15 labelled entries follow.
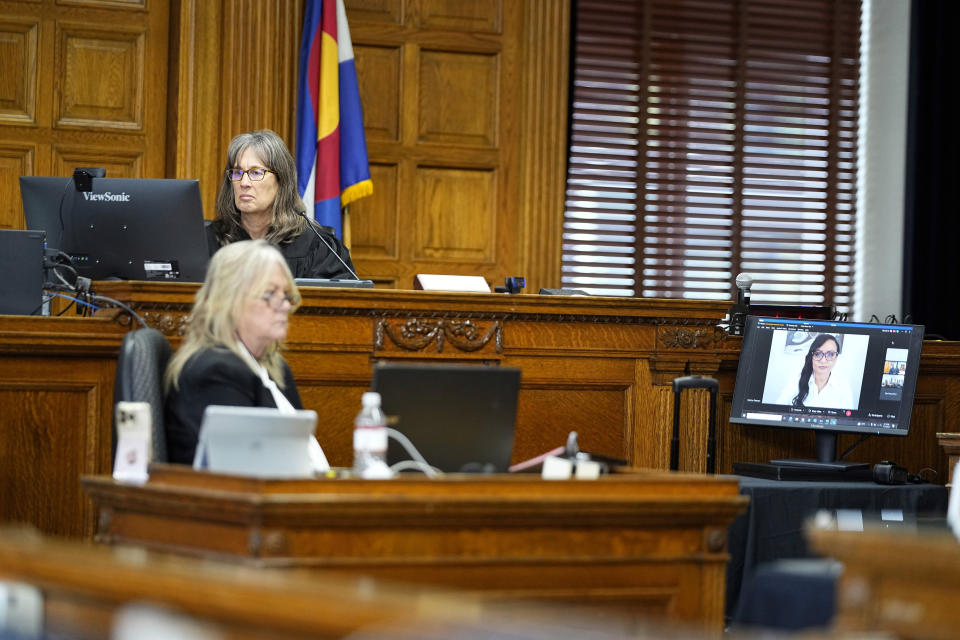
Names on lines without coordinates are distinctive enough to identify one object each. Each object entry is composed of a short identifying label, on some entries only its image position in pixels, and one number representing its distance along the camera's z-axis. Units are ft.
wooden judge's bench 24.89
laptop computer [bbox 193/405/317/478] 16.29
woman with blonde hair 19.53
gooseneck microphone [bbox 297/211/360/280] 29.74
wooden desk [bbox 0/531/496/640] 7.73
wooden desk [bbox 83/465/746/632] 15.37
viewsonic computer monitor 26.78
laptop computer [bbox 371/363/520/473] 18.21
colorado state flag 38.42
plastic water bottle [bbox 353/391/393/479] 17.42
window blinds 44.01
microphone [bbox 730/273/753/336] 29.86
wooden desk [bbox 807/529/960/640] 11.57
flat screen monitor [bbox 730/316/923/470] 28.27
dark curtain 44.39
